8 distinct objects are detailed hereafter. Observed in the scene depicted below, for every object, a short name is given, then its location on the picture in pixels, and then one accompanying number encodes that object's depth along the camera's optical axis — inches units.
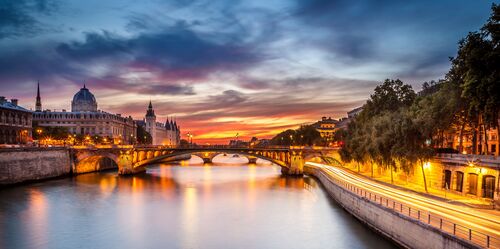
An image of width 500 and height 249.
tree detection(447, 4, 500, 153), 1347.2
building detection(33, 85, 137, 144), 7180.1
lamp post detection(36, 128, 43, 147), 4763.3
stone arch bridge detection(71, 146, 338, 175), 3711.1
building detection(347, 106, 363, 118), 6663.4
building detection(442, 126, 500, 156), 3074.6
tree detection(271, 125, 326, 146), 5546.3
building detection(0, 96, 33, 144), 3814.0
